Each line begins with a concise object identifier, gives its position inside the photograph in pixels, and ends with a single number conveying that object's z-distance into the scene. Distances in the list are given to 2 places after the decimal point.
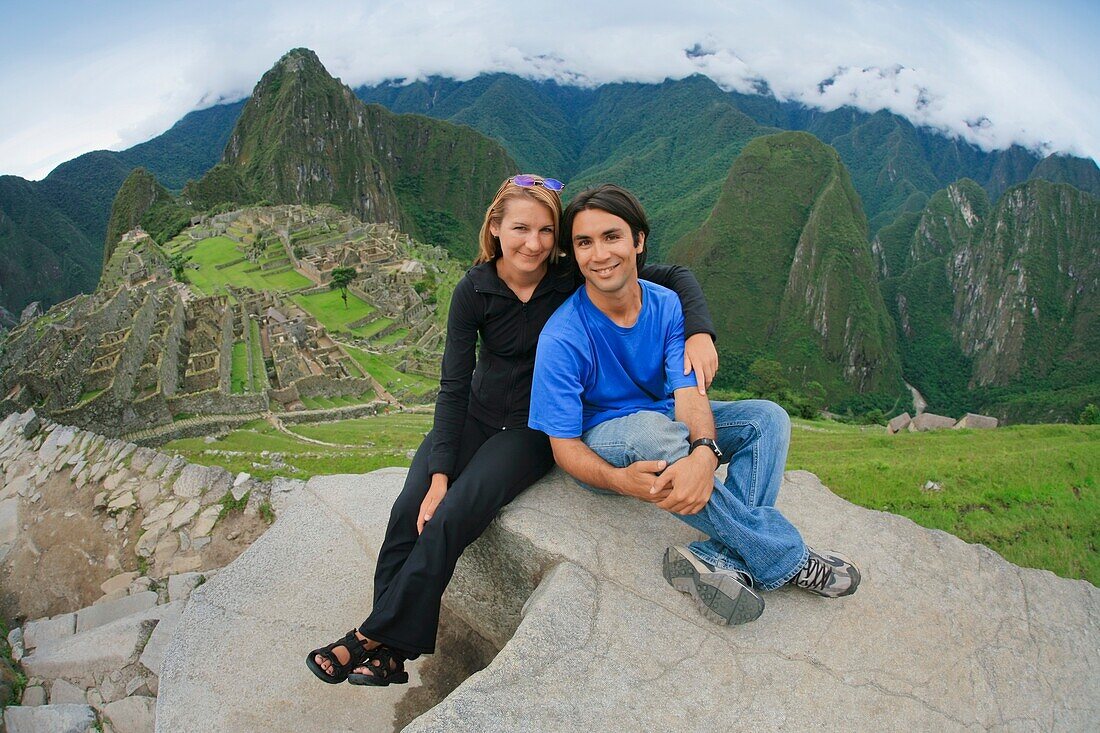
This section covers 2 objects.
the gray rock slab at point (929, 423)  22.48
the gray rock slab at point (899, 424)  23.30
